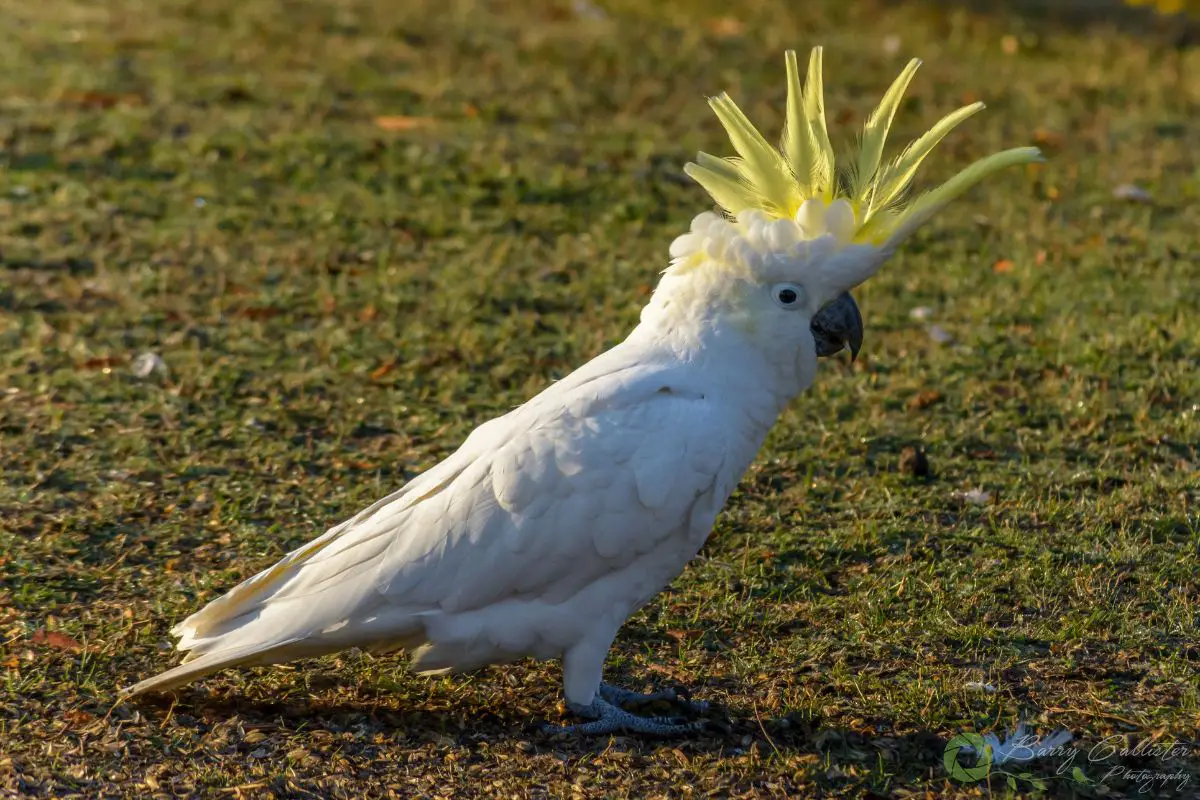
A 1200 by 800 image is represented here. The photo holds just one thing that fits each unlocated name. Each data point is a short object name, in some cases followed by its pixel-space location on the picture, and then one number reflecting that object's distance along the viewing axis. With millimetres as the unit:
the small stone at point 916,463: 8695
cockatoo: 6020
